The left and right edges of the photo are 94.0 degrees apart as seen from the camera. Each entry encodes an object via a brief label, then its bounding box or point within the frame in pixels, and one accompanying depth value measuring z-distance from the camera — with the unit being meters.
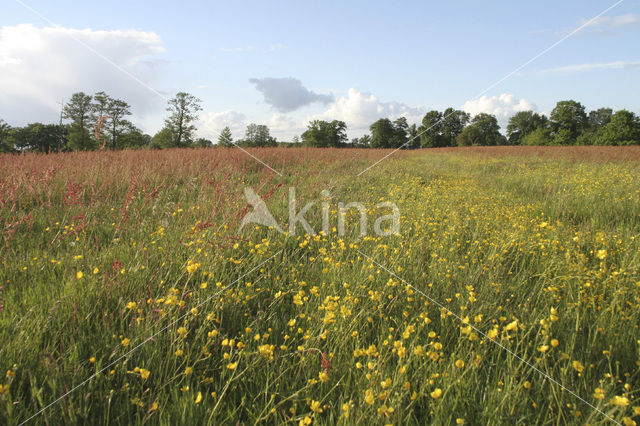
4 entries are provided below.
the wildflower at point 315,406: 1.18
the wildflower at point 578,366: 1.27
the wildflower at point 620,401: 1.05
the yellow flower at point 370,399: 1.13
